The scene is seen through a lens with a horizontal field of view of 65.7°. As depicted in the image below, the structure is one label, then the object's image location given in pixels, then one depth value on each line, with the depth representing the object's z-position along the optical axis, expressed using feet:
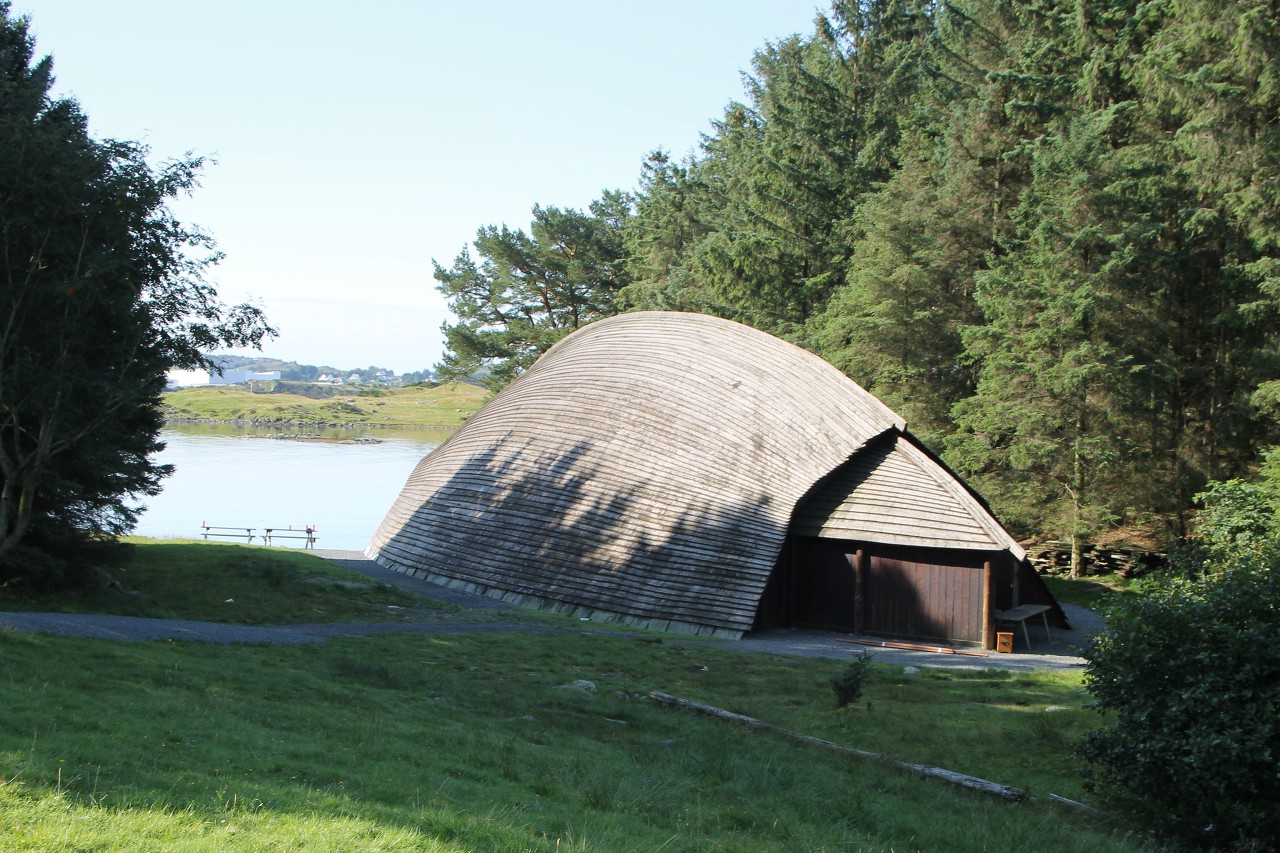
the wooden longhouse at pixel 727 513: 71.31
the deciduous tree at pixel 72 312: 51.55
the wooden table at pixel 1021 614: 69.82
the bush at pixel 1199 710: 28.68
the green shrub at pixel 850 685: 44.21
